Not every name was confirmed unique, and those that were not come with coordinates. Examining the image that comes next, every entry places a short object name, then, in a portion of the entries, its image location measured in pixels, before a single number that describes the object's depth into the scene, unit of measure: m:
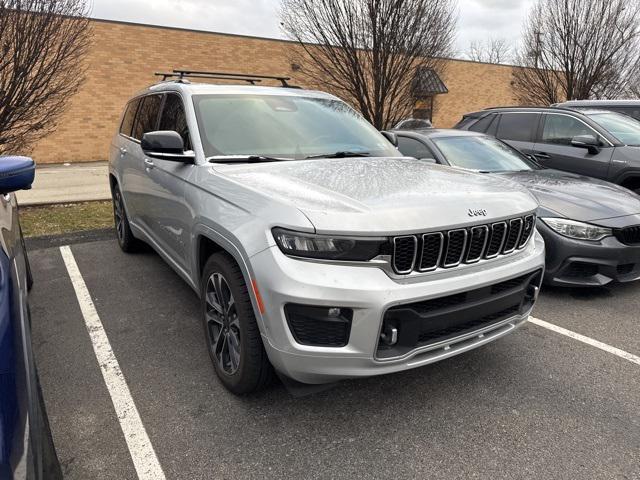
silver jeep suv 2.12
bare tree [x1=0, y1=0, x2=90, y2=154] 6.86
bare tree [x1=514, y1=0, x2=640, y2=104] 13.56
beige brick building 14.96
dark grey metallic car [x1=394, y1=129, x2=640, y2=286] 4.20
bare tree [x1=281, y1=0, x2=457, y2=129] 9.26
